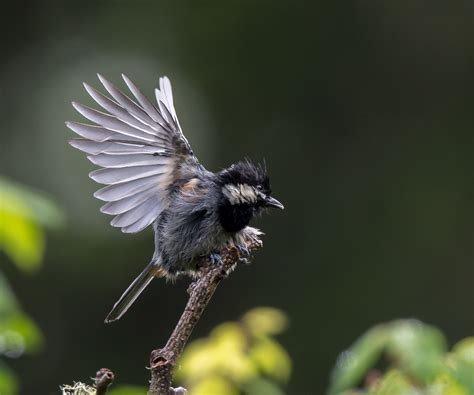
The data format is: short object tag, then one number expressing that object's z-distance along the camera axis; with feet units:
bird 23.00
